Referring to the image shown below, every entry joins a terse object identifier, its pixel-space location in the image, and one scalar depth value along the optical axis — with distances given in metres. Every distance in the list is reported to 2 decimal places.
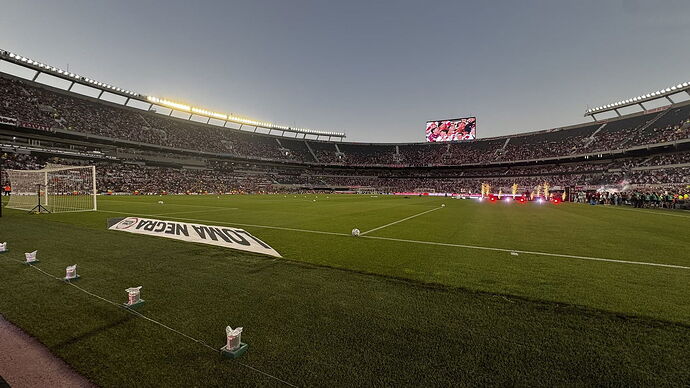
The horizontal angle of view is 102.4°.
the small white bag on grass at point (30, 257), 5.11
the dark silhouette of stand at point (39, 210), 14.20
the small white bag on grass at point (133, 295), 3.40
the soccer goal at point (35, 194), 17.49
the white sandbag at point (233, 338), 2.44
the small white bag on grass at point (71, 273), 4.29
